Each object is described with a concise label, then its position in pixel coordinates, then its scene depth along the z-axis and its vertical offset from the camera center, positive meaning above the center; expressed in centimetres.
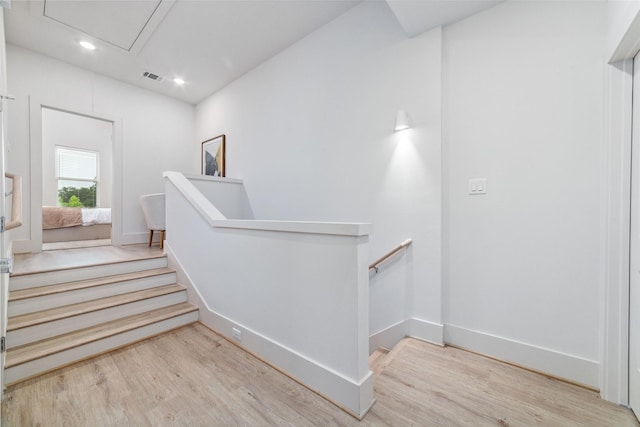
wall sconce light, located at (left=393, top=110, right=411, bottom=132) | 226 +76
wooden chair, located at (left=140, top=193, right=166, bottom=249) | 393 +1
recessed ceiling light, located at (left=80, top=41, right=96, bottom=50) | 334 +209
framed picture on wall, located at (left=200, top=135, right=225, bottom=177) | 452 +97
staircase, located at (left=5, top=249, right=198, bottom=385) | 188 -84
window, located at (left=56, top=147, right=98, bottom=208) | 629 +86
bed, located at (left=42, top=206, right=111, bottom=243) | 474 -22
